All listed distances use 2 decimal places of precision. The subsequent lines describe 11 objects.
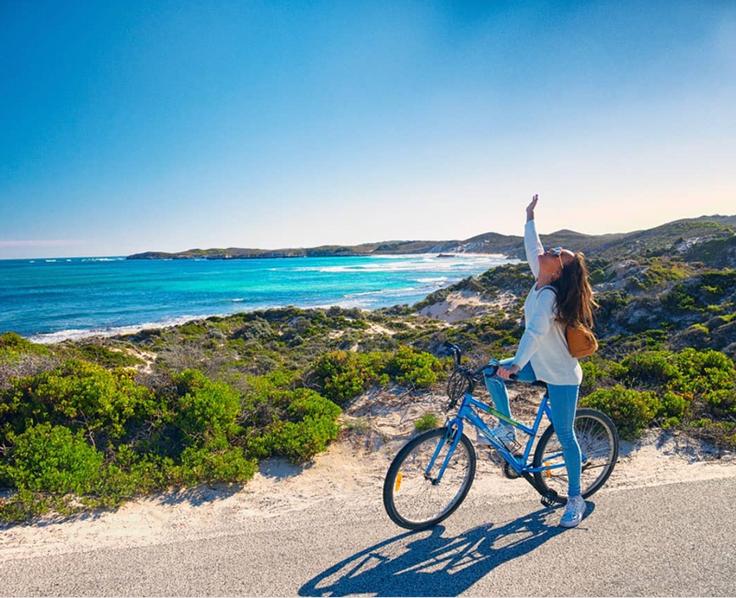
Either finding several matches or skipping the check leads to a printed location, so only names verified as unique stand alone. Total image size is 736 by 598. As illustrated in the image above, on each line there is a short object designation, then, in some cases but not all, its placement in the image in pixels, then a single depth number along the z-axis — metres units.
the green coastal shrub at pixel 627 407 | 5.31
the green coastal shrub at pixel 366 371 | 6.82
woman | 3.31
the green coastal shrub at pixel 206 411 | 5.16
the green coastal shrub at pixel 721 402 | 5.69
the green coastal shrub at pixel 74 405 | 5.07
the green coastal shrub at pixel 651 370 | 6.66
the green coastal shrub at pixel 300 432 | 4.95
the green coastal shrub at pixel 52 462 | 4.14
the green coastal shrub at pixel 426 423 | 5.61
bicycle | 3.58
